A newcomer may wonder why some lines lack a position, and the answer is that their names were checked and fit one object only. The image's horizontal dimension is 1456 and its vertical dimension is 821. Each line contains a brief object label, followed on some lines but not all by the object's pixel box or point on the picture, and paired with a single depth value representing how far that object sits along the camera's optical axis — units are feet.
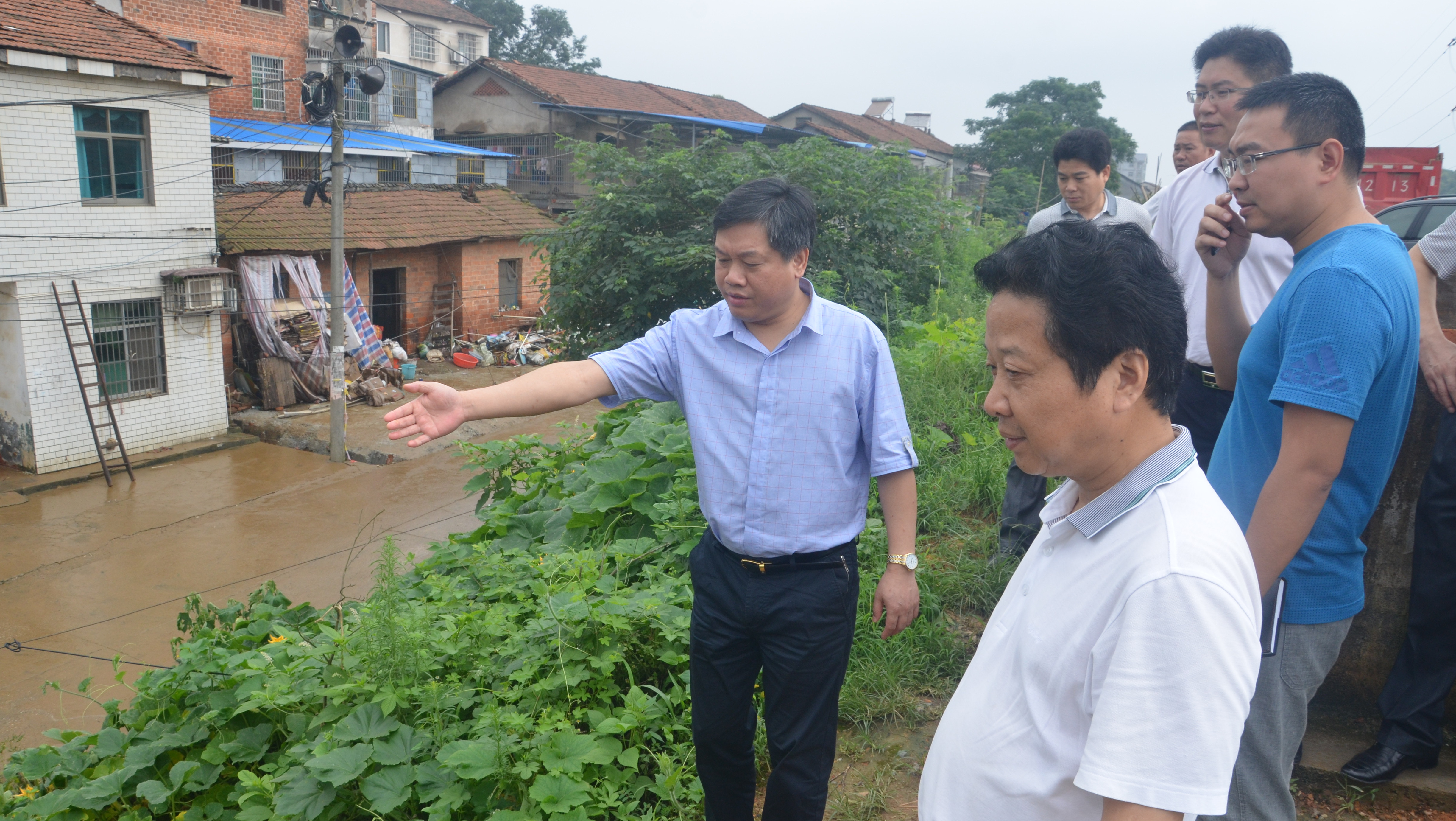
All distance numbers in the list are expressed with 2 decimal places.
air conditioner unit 45.57
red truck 42.39
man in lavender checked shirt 7.57
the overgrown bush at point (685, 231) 35.68
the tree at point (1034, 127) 104.32
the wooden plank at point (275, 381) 51.31
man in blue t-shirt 5.20
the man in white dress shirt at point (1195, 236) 8.58
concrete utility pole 45.29
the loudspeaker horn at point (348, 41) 44.98
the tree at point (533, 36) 147.74
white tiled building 39.81
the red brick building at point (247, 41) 68.03
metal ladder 41.32
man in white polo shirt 3.15
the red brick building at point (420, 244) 54.29
